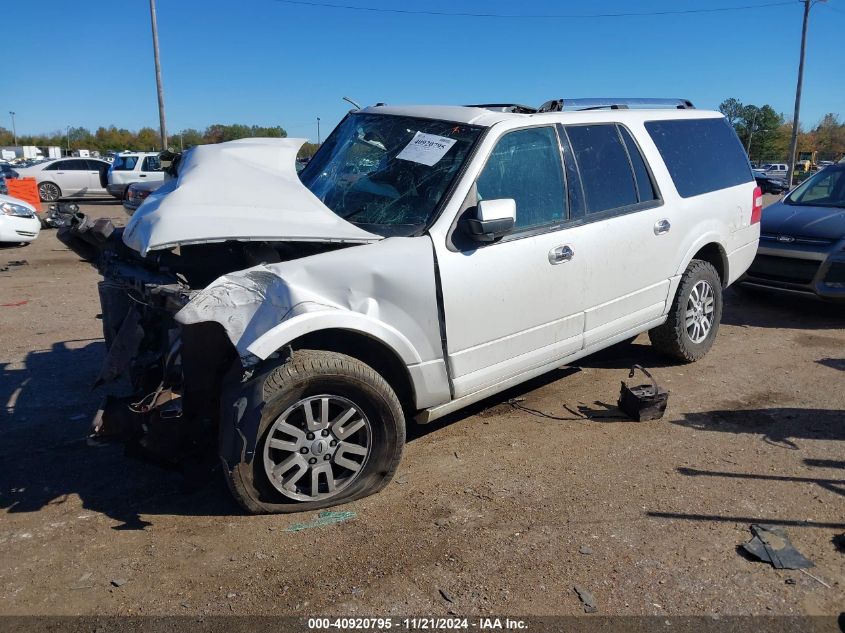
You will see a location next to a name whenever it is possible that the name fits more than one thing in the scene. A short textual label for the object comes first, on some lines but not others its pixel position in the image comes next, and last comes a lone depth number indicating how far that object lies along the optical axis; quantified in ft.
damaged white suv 10.79
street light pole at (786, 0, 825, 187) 96.86
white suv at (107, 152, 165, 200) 78.07
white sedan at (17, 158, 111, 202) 81.30
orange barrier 69.00
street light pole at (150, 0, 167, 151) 82.53
